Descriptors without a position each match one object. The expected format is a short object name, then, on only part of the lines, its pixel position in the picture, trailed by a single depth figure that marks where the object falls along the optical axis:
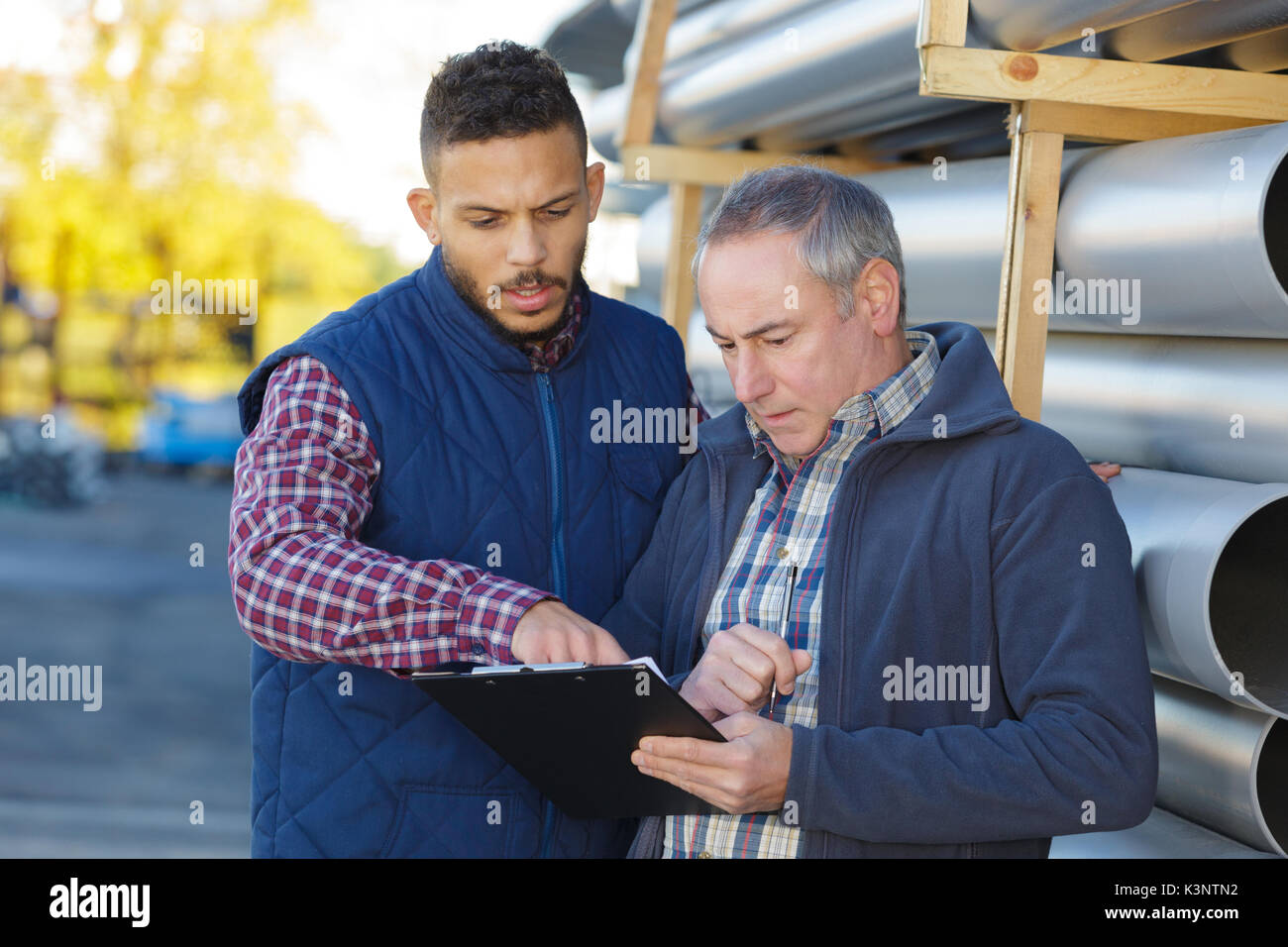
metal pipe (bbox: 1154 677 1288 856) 2.72
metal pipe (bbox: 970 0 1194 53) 2.71
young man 2.47
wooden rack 2.83
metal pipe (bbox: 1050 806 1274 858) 2.87
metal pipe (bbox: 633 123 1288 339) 2.53
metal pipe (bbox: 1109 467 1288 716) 2.52
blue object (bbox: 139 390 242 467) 18.62
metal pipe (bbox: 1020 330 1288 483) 2.74
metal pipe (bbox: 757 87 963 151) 3.88
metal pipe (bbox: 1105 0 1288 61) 2.71
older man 2.11
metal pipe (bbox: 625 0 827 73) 4.29
